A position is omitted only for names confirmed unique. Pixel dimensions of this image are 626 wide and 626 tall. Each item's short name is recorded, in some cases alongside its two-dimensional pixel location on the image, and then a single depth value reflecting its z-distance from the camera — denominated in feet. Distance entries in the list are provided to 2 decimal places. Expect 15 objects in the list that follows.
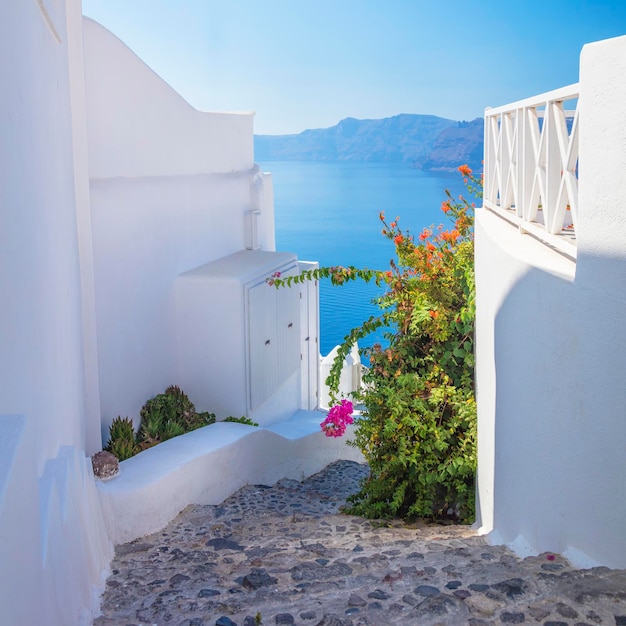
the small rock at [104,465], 19.79
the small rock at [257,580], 13.75
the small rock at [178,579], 14.87
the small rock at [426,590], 12.02
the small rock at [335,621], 10.96
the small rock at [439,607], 10.79
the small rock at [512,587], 10.95
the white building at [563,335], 10.83
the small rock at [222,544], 17.80
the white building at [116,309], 9.46
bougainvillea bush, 21.61
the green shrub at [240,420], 30.65
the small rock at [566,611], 9.91
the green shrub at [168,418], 26.66
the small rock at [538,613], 10.10
